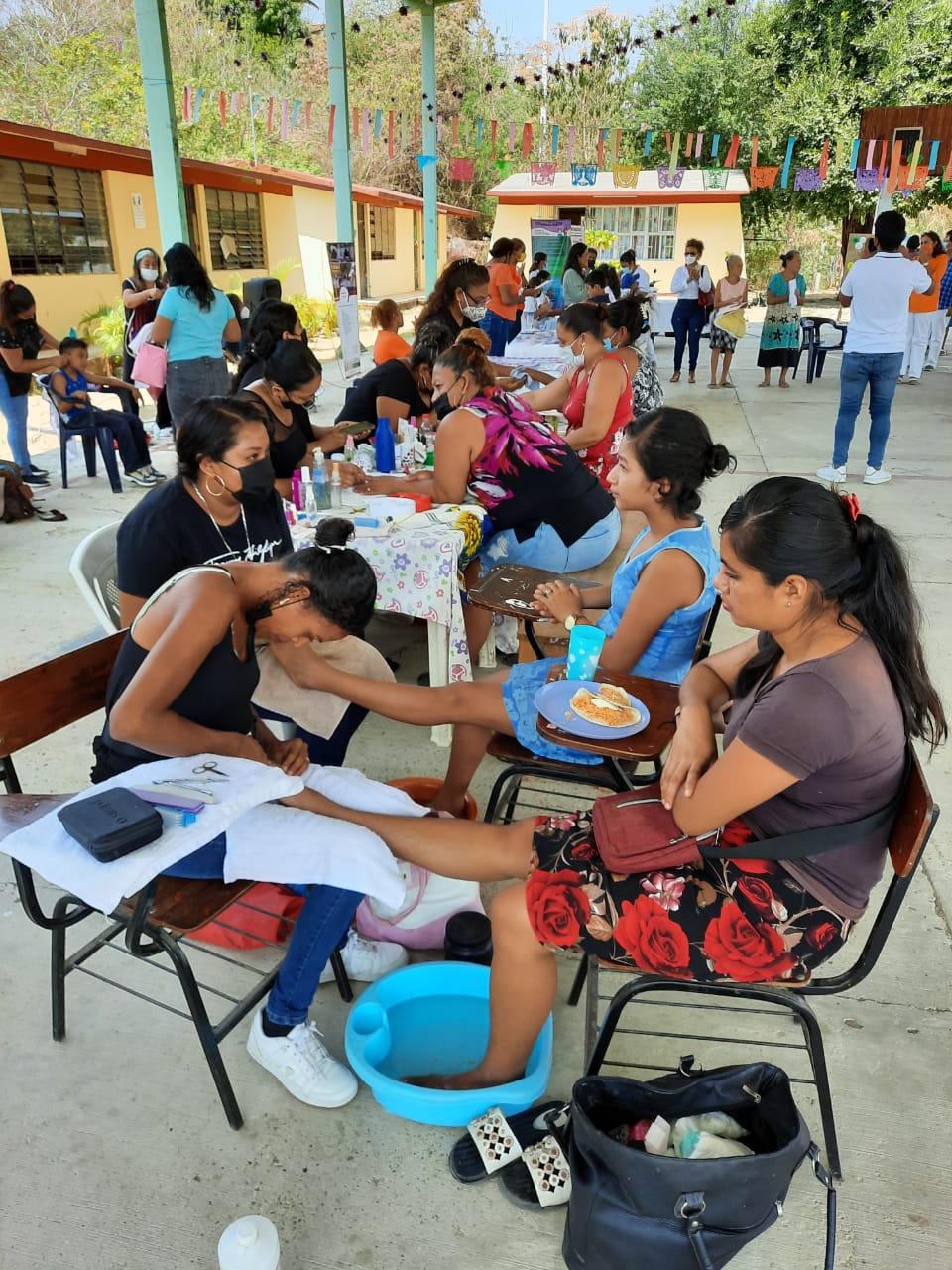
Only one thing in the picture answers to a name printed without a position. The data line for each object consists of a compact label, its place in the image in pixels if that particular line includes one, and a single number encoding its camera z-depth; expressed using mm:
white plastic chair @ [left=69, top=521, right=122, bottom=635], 2418
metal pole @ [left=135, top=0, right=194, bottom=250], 6059
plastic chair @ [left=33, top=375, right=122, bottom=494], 6414
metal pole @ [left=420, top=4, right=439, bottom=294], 11320
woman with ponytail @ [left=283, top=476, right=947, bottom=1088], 1470
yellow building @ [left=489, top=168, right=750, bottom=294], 21047
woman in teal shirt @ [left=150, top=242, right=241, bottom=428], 5684
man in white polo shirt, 6180
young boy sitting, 6383
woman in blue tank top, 2311
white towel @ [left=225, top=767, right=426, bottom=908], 1701
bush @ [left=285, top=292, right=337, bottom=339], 14547
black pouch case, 1461
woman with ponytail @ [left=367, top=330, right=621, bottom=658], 3482
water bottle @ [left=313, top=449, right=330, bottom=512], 3358
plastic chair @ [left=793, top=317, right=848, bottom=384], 11445
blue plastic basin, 1766
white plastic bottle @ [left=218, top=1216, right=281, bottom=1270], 1336
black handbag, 1352
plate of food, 1962
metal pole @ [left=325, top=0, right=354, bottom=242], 8438
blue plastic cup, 2230
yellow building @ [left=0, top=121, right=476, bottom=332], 10859
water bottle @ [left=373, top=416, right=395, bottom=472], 3812
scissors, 1701
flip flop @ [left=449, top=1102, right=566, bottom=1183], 1720
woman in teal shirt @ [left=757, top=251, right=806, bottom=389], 10094
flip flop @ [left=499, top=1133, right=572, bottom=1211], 1671
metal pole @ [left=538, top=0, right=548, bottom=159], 28062
